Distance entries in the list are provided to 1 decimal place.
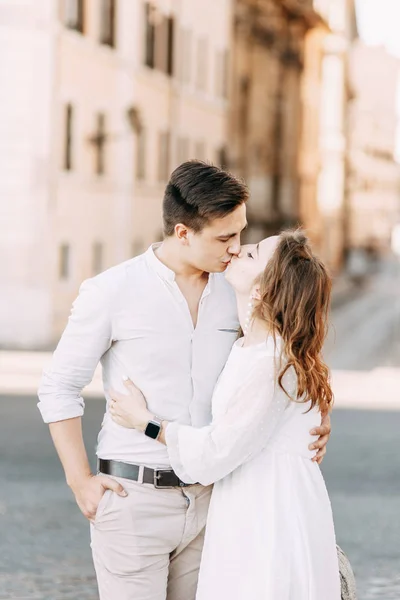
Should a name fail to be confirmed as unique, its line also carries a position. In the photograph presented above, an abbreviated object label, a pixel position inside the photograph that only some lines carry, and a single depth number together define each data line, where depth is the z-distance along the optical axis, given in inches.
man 177.1
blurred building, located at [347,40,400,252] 4141.2
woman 169.9
